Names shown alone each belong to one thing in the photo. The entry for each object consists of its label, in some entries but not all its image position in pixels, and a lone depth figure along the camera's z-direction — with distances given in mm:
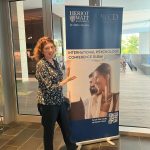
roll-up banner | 1931
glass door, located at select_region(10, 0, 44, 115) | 2766
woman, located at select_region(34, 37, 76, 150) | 1702
